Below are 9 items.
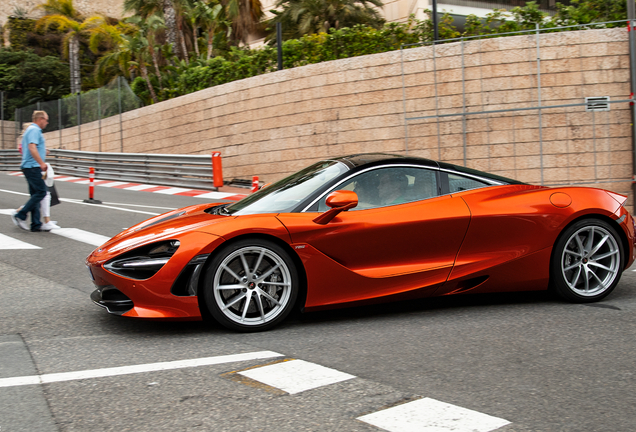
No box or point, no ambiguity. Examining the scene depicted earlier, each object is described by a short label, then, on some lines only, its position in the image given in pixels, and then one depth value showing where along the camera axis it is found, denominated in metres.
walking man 9.16
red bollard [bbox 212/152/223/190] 17.05
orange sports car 4.26
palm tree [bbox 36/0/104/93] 38.56
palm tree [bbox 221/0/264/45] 31.10
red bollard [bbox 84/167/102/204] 13.65
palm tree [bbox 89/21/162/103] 28.97
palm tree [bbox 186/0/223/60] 29.16
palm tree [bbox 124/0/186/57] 28.69
